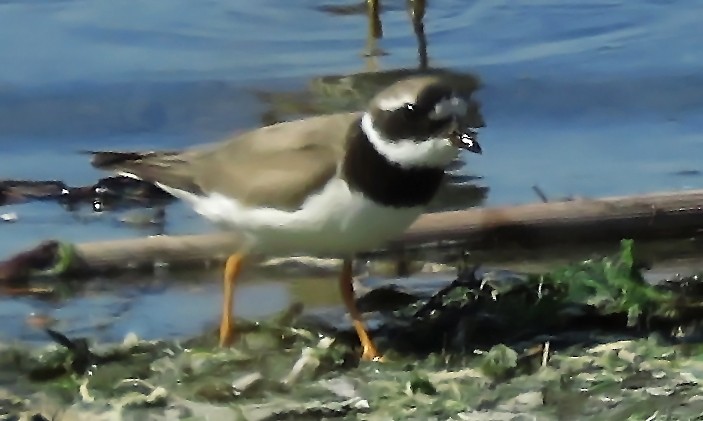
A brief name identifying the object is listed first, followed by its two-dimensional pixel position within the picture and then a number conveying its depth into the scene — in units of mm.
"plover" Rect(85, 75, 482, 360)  7246
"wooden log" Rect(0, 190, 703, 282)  9047
